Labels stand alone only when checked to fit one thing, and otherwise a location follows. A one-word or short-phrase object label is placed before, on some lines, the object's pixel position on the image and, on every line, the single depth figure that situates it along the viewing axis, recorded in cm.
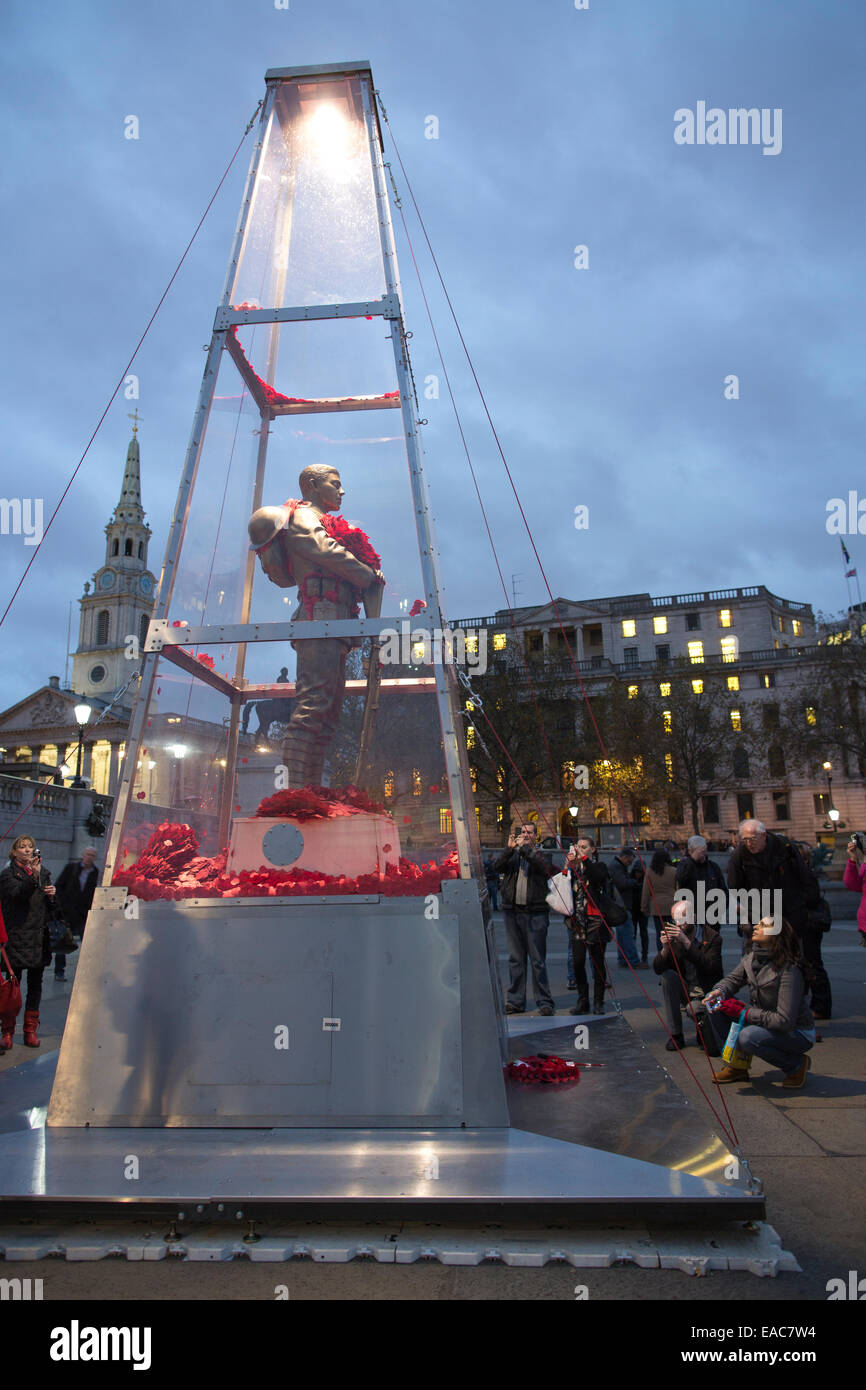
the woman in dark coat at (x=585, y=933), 850
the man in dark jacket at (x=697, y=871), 766
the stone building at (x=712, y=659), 5994
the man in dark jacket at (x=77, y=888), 1008
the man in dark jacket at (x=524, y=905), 871
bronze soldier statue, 551
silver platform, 372
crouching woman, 548
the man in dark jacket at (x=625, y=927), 1251
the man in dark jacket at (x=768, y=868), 639
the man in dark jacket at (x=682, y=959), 691
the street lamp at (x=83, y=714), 1972
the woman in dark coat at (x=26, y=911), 760
